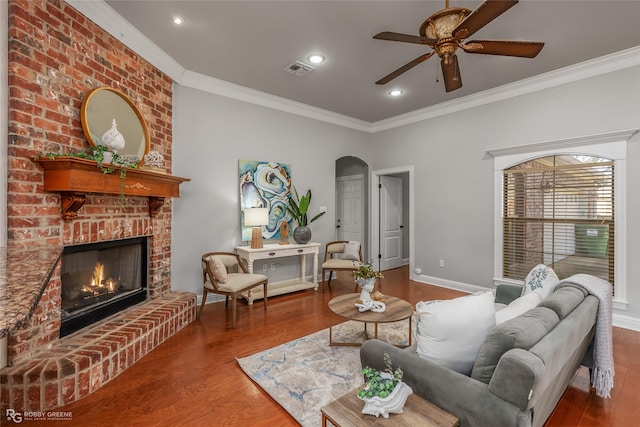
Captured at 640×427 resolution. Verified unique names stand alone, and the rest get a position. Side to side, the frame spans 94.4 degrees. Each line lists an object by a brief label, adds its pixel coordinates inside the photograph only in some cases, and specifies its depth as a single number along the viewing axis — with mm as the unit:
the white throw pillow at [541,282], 2137
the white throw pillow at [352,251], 4891
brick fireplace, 1907
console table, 3982
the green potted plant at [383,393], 1246
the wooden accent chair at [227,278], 3271
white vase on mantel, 2467
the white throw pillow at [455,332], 1475
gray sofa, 1164
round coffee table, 2480
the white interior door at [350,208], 6336
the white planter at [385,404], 1243
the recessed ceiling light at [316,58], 3322
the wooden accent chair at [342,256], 4594
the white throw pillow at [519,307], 1673
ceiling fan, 1979
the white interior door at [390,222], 6129
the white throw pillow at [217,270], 3270
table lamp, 4059
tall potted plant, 4629
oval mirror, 2424
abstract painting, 4293
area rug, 1996
